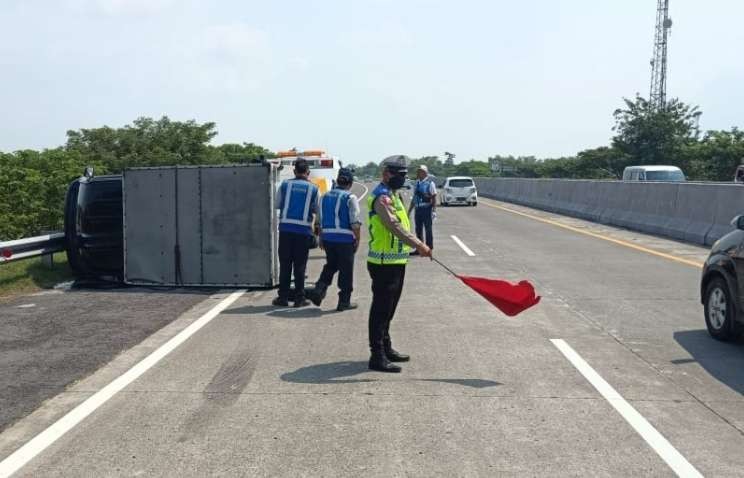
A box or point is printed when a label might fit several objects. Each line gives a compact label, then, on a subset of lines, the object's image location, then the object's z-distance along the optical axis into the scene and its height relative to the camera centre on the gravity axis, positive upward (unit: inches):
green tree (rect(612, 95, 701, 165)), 2741.1 +130.3
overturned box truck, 444.8 -38.2
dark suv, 295.6 -47.0
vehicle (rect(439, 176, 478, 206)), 1459.2 -54.4
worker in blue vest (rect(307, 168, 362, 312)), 374.9 -33.3
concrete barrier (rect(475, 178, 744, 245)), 695.1 -43.5
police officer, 262.4 -31.2
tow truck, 725.9 -3.0
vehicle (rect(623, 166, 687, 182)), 1259.8 -10.2
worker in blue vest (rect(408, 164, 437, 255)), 593.6 -28.8
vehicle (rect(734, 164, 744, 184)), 1025.5 -8.4
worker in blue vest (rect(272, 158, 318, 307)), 390.9 -34.6
